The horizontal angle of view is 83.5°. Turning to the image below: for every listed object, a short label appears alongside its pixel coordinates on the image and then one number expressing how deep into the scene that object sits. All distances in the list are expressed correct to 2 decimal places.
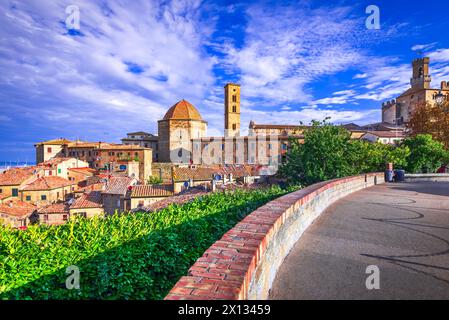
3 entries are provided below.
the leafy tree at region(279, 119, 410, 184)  14.88
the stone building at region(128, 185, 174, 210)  27.55
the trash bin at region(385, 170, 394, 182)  13.34
